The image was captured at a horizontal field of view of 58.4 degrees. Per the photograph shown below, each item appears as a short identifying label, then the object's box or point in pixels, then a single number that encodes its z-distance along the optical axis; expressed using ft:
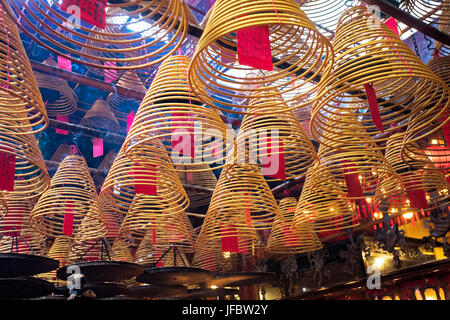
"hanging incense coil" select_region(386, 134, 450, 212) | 13.54
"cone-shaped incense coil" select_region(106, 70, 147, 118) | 19.63
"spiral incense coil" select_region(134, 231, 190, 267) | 22.03
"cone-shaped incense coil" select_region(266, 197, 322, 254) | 16.12
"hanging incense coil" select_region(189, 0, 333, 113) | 5.48
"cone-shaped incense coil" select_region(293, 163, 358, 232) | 12.84
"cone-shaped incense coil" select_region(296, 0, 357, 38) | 11.08
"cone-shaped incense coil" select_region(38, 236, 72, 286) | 22.15
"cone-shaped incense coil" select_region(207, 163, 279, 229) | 13.16
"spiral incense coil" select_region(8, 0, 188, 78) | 5.52
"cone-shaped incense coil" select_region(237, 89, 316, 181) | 9.98
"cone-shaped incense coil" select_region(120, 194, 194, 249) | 14.16
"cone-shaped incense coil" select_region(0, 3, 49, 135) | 6.82
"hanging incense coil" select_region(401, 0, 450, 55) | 11.81
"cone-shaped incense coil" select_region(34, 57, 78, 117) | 21.09
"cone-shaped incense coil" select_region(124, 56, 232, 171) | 8.49
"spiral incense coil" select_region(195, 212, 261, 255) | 14.01
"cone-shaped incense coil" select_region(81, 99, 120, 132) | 22.42
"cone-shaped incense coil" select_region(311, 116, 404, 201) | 10.92
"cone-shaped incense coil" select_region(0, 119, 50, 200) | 8.78
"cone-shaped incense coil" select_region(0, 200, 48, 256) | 16.88
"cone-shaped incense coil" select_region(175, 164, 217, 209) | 25.23
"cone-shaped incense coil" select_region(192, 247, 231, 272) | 23.68
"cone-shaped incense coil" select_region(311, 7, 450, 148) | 7.23
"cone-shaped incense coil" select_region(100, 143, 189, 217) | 11.00
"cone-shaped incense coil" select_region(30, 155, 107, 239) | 13.43
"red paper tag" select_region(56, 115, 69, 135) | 21.54
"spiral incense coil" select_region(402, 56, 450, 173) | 10.94
